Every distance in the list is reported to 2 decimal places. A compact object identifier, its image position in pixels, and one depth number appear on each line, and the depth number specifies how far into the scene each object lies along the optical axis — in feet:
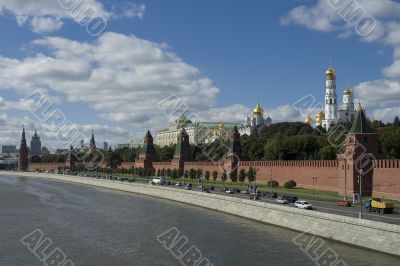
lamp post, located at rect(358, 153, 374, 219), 136.29
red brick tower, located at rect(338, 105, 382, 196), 135.74
